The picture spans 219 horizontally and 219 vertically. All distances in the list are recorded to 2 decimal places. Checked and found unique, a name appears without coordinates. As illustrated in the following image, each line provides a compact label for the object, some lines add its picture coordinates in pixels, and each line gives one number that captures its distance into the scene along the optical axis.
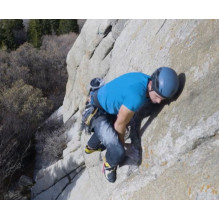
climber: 3.55
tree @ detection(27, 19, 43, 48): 26.99
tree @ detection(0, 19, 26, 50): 24.61
